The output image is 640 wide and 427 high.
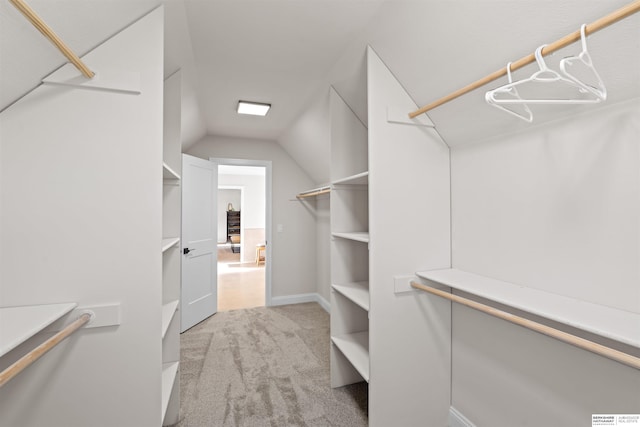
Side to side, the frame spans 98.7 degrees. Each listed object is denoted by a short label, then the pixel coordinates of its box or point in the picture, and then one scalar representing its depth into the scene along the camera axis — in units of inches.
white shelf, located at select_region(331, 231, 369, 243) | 70.9
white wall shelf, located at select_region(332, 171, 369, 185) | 71.7
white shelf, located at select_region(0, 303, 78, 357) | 34.2
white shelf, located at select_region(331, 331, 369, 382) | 71.3
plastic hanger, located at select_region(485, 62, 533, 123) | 50.9
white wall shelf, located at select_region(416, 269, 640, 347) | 34.1
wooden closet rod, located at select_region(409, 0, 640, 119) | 29.0
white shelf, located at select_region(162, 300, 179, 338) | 62.2
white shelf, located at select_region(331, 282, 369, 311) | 72.0
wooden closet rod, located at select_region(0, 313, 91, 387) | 29.8
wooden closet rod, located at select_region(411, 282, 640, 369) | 30.9
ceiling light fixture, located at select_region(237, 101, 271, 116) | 112.7
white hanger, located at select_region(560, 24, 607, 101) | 40.1
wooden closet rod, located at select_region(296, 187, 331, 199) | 133.1
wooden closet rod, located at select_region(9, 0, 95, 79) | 30.7
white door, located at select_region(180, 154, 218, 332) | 130.3
